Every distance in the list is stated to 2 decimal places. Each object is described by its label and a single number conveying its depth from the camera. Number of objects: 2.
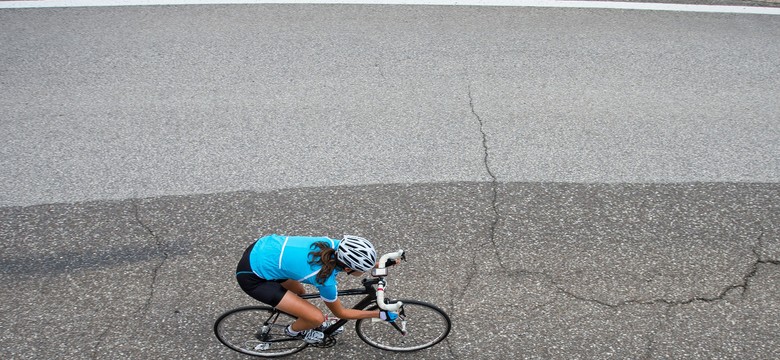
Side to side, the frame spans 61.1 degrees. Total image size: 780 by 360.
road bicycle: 4.86
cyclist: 4.24
